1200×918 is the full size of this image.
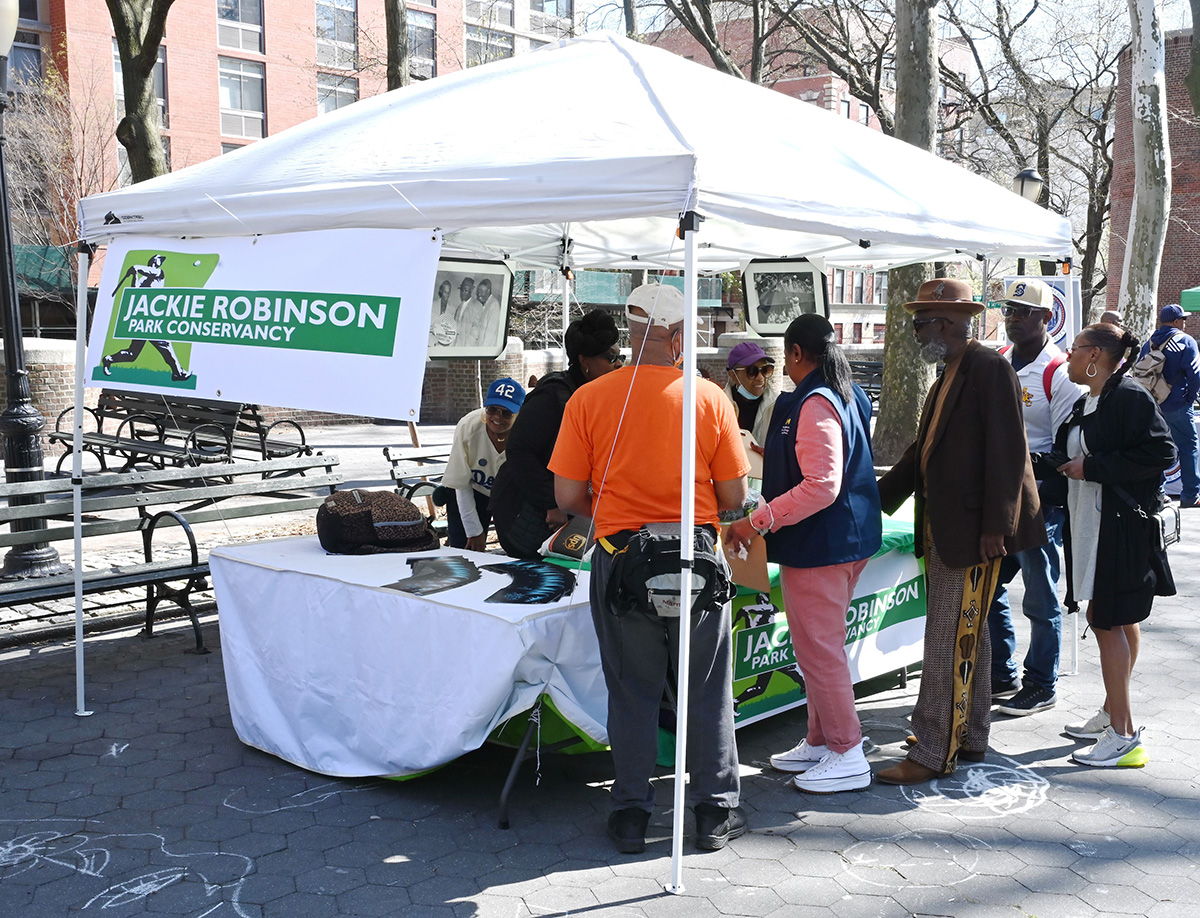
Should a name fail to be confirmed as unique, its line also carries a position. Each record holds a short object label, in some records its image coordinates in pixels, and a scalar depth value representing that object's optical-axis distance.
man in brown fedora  4.15
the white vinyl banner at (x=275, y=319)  4.00
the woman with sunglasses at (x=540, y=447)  4.75
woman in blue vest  3.98
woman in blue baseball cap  5.52
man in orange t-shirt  3.63
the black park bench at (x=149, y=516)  5.79
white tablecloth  3.93
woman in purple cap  6.44
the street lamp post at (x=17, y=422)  7.22
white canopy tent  3.64
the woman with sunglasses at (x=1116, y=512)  4.45
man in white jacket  5.09
